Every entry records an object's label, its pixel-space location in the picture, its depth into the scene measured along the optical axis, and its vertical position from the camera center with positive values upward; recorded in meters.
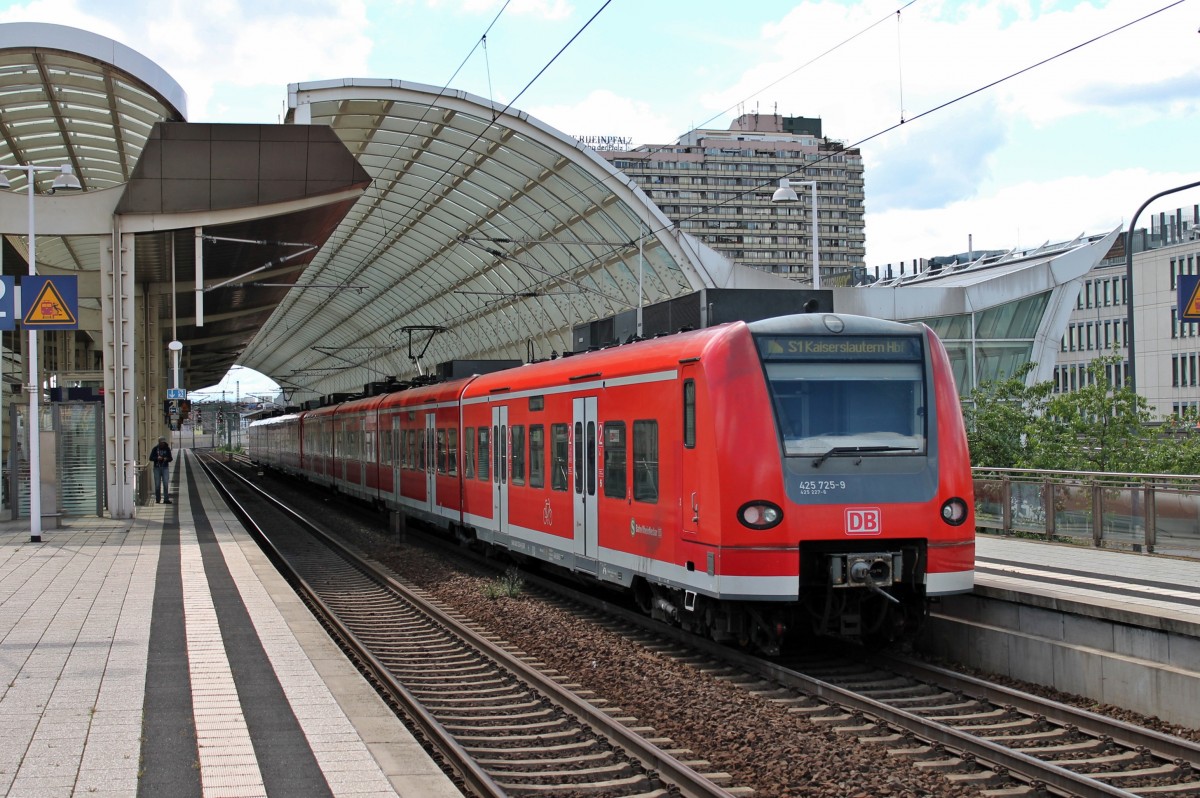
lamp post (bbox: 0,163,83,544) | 19.19 -0.05
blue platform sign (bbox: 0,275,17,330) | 19.31 +2.08
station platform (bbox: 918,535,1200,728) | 8.37 -1.77
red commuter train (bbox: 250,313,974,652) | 9.56 -0.55
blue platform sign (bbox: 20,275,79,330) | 19.23 +2.02
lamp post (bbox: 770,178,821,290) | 26.03 +4.95
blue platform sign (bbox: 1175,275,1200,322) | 10.88 +1.02
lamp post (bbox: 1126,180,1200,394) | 20.58 +2.36
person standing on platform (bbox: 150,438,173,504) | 29.05 -1.16
